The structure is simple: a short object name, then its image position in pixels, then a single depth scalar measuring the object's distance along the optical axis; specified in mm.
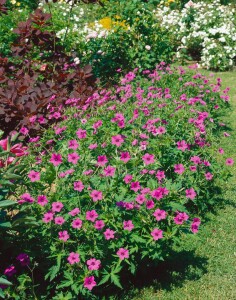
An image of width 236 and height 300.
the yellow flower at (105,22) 9673
